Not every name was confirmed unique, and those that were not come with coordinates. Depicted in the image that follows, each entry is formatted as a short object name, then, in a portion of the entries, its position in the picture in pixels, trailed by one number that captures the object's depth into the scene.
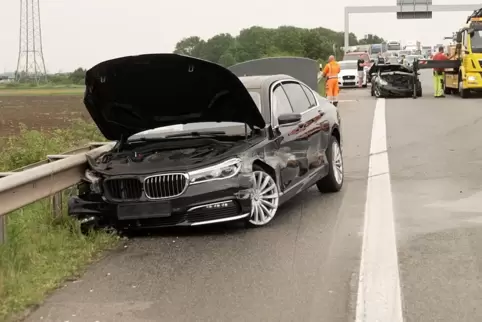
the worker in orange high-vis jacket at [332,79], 23.55
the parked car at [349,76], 37.06
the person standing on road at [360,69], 35.38
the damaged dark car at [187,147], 6.90
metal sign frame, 63.95
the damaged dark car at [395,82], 27.48
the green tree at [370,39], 172.00
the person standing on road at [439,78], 27.69
